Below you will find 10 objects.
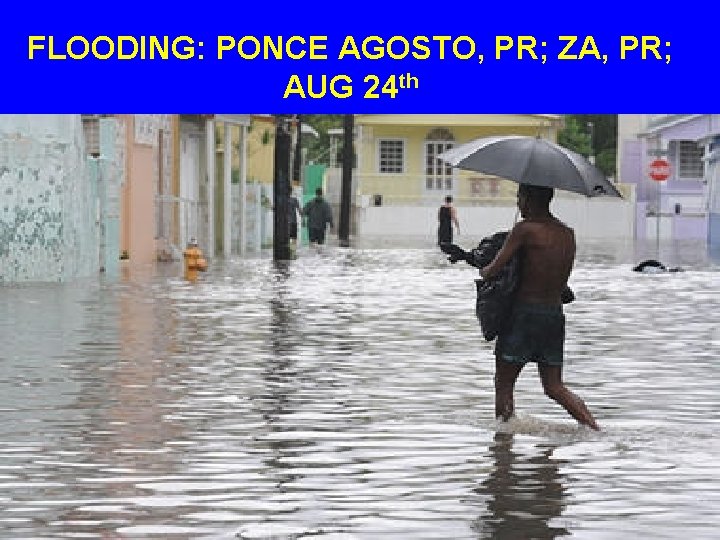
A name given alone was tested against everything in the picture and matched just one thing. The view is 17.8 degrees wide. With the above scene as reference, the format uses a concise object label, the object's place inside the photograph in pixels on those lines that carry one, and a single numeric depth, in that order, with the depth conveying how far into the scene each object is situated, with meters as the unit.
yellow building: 90.88
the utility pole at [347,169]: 73.94
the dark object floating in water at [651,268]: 42.56
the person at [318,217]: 61.44
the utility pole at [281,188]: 45.81
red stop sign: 77.19
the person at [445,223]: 62.22
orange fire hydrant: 35.44
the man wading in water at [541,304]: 12.98
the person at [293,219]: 50.17
